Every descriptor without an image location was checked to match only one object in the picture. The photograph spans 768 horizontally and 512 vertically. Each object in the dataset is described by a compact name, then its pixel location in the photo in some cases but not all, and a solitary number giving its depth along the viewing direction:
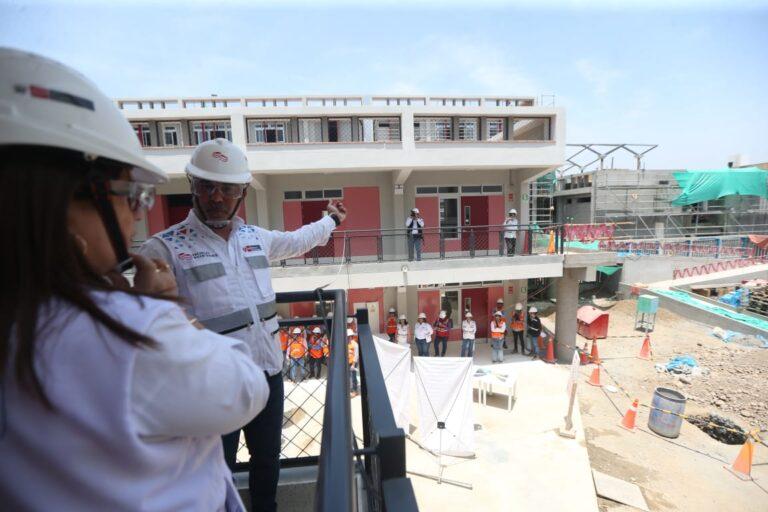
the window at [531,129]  12.02
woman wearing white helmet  0.53
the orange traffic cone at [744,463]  7.58
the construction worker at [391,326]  12.59
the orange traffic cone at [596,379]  11.18
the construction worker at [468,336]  11.79
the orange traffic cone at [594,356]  12.66
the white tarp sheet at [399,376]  8.29
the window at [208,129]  11.33
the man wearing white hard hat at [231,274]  1.63
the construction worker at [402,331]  12.13
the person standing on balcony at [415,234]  10.55
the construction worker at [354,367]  8.59
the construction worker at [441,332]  11.98
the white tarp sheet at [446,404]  7.56
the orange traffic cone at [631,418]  9.09
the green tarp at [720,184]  24.16
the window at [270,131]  11.55
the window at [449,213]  13.29
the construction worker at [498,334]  11.94
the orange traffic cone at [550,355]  12.11
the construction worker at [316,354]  9.08
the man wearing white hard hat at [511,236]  10.81
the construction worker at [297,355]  9.65
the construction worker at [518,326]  12.77
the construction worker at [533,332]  12.48
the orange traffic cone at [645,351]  13.27
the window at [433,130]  12.54
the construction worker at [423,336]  11.65
